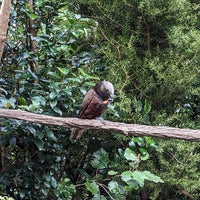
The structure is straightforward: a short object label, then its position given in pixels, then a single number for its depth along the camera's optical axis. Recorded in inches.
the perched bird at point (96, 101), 165.0
